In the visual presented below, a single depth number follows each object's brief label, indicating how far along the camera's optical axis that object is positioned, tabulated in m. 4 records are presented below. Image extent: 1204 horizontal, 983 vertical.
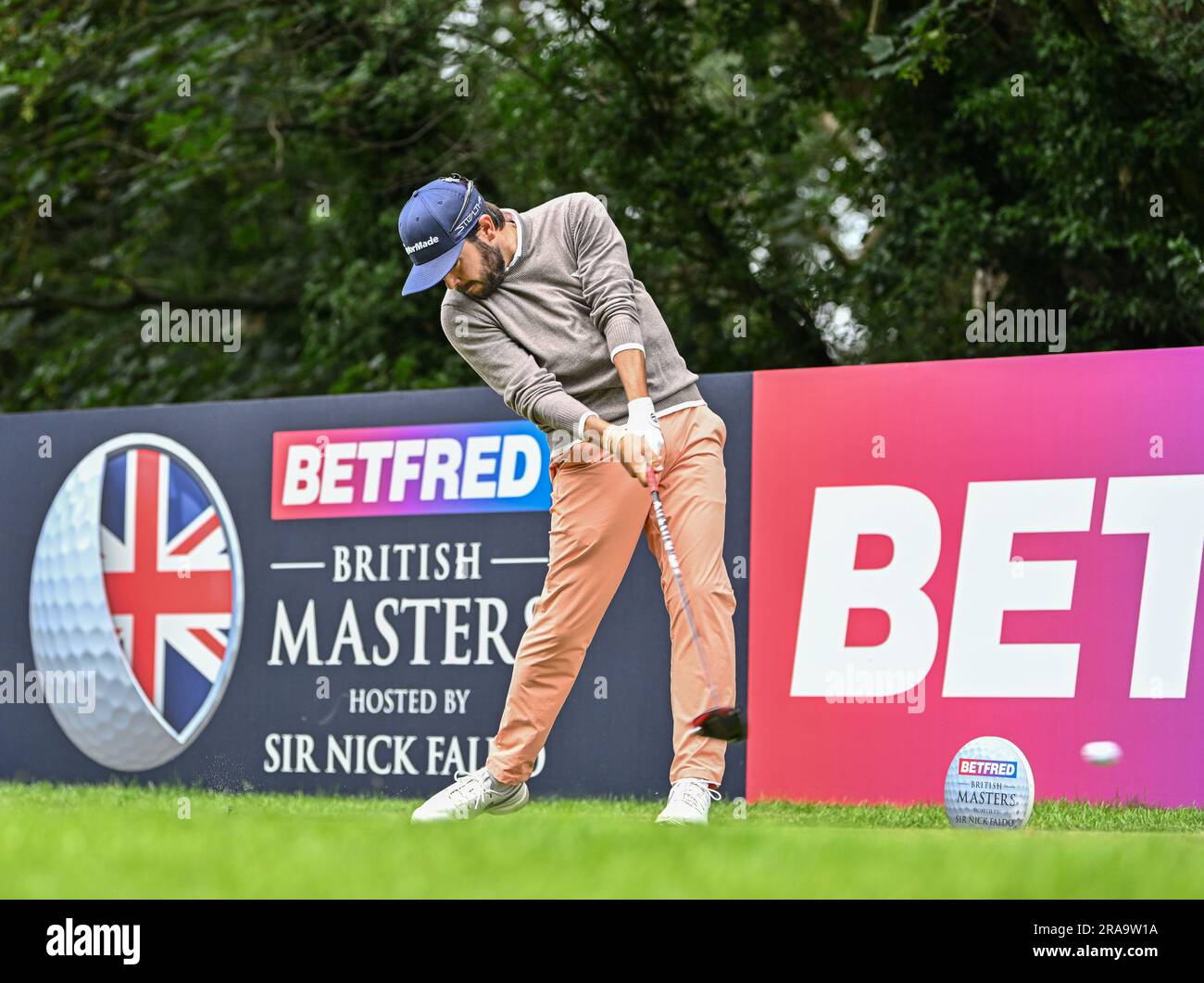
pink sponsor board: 12.34
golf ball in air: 9.36
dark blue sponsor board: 14.39
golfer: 10.08
